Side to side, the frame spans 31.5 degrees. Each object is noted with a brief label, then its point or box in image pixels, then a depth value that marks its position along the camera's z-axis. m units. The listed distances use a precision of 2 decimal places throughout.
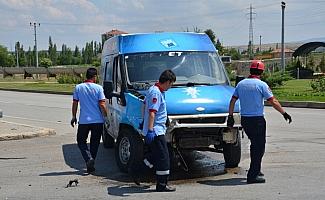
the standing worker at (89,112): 9.48
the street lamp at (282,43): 39.19
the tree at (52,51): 126.07
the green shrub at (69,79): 50.56
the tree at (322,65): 47.28
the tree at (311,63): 48.42
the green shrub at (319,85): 28.69
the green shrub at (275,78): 32.31
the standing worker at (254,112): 8.42
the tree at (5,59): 121.75
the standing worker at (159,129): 7.90
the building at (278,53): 85.88
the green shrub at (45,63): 88.50
